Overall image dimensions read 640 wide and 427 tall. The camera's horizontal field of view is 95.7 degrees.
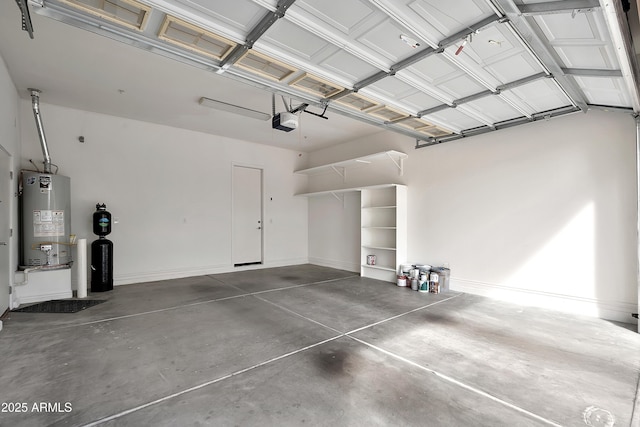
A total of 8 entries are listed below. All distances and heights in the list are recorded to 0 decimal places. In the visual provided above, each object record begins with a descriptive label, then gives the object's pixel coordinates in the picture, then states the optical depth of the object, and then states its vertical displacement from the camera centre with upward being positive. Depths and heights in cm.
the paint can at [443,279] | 524 -119
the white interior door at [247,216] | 729 -7
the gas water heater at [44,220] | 441 -10
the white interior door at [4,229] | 369 -21
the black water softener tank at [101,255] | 510 -76
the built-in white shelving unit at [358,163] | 607 +119
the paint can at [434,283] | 513 -126
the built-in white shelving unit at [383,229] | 594 -36
